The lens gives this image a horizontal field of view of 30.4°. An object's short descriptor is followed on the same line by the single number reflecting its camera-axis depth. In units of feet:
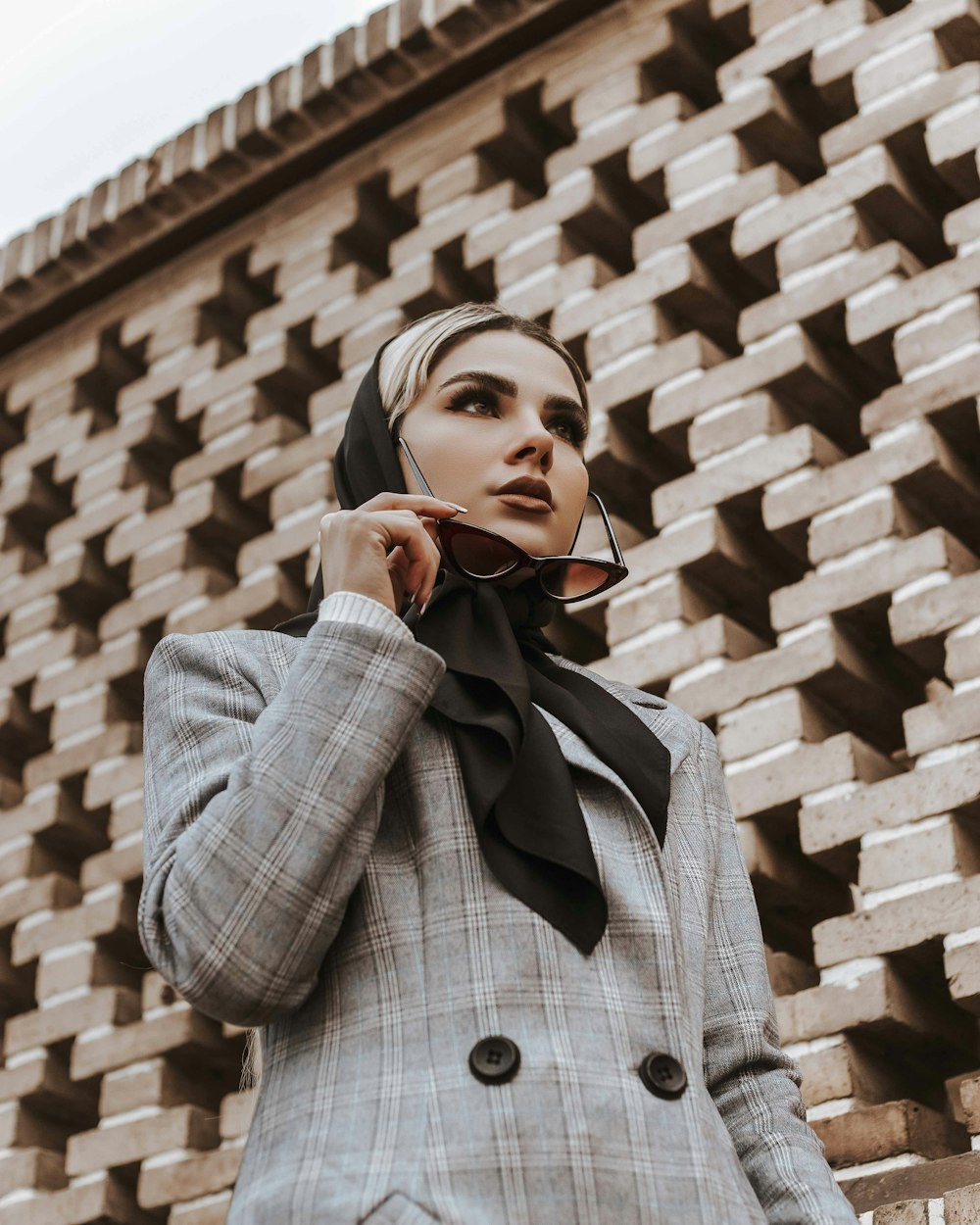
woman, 4.11
